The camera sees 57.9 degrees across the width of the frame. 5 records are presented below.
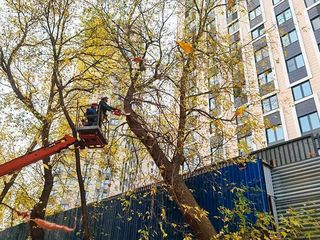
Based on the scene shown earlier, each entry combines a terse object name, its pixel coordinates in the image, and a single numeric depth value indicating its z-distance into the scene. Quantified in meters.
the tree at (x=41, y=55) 9.59
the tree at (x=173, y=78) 7.48
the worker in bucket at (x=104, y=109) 7.08
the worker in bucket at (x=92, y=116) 6.71
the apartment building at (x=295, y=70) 21.41
